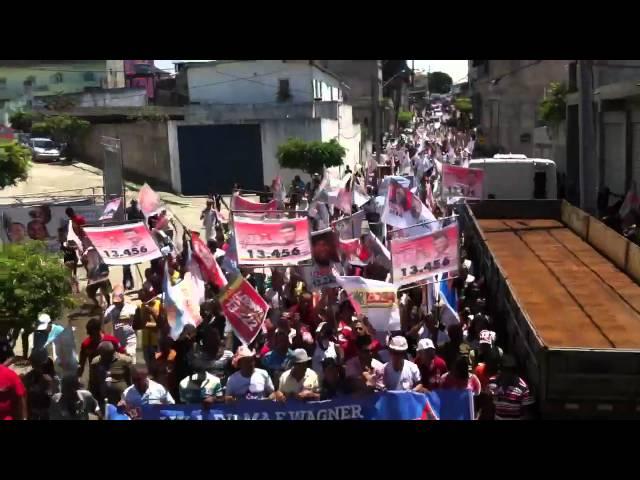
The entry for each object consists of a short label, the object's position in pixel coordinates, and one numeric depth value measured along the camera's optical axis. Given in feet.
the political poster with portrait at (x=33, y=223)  50.57
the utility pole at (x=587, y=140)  55.52
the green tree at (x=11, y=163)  73.20
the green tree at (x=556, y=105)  96.29
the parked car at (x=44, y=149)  113.60
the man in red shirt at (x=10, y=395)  21.79
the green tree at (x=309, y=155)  96.17
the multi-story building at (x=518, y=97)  147.74
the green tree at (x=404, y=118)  293.64
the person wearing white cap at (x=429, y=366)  23.42
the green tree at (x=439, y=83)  603.67
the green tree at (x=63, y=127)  111.55
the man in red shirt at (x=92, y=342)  26.91
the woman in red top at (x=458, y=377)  21.94
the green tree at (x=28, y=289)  30.78
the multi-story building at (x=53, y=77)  188.90
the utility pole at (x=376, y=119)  107.96
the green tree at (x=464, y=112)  257.01
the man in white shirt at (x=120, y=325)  29.86
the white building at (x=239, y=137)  108.47
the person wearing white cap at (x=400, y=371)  22.78
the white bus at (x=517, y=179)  65.00
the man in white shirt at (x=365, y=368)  22.89
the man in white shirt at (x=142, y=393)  22.15
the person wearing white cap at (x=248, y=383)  22.35
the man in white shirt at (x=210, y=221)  52.21
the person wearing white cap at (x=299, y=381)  22.47
